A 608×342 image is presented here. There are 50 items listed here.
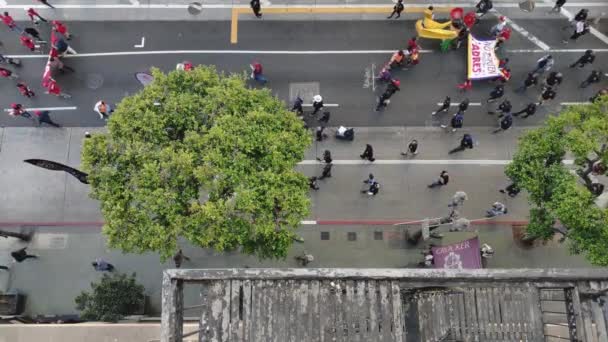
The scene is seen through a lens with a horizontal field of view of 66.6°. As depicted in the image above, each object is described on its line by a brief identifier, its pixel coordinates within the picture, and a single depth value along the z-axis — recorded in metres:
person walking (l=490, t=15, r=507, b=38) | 22.88
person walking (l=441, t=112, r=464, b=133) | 20.89
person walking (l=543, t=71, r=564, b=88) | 21.25
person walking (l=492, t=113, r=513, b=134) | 21.04
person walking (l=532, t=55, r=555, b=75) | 21.80
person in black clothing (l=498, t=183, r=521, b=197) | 19.77
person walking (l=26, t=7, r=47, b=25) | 23.27
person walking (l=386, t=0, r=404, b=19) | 23.39
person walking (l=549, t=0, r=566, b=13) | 23.77
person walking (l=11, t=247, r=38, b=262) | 19.56
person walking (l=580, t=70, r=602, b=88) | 21.65
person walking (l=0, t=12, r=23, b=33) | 22.73
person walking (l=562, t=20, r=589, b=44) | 22.56
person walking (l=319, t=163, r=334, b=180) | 20.64
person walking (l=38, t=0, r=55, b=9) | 24.16
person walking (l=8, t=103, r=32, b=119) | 20.92
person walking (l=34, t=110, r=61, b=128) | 21.53
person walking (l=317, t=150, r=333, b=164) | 20.05
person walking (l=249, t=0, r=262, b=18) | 23.52
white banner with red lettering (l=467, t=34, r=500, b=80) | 22.44
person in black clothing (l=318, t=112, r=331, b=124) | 21.36
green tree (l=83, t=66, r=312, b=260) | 14.74
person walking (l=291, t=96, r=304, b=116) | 21.42
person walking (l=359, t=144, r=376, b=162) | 20.75
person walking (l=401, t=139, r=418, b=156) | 20.64
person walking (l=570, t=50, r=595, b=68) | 21.97
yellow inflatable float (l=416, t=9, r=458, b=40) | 23.06
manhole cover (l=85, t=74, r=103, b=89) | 23.30
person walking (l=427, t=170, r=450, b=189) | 20.28
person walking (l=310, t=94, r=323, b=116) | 21.17
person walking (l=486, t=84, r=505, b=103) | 21.40
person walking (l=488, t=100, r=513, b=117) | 21.17
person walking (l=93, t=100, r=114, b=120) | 20.72
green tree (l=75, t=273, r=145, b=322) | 17.44
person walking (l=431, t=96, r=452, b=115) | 21.44
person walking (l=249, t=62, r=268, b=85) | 22.11
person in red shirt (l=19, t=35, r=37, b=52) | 22.55
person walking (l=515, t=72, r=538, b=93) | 21.95
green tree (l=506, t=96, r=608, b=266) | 15.09
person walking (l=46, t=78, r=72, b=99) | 21.53
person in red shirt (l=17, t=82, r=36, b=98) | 21.64
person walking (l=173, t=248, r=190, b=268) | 17.80
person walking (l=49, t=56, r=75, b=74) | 22.27
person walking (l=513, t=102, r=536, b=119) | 21.34
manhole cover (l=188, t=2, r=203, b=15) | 24.78
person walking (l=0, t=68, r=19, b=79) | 21.95
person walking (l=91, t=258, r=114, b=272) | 19.50
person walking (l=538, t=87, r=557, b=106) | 21.31
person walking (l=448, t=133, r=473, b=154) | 20.62
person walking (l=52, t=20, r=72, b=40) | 22.72
